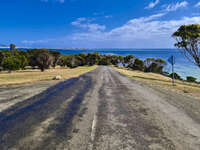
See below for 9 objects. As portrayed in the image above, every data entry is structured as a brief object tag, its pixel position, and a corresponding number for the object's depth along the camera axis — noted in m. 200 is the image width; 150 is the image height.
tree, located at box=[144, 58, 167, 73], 73.46
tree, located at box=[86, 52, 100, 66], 89.19
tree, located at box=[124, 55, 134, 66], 89.03
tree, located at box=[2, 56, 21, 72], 36.56
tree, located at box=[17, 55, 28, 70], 45.57
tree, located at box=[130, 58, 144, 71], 79.62
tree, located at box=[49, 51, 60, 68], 54.51
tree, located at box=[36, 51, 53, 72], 43.81
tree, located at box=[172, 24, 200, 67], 21.59
